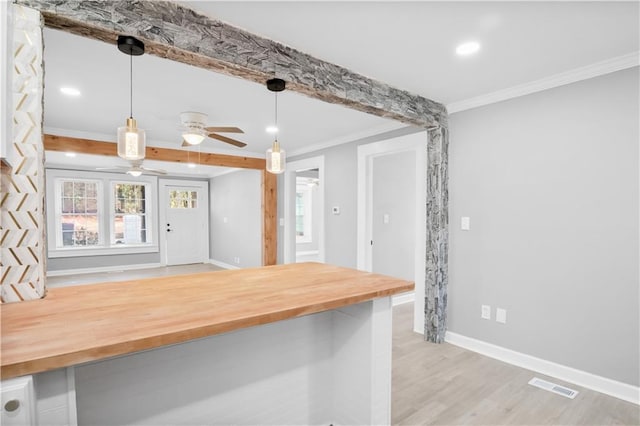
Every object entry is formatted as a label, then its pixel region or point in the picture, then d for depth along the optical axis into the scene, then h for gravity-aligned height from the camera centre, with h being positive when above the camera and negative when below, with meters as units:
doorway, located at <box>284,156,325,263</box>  5.83 -0.17
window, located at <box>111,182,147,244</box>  7.48 -0.04
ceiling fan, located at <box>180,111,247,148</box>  3.42 +0.90
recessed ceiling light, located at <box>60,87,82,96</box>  2.94 +1.14
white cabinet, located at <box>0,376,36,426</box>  0.79 -0.48
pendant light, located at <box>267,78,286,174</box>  2.45 +0.40
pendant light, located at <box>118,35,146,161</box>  1.94 +0.43
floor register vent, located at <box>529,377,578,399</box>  2.34 -1.34
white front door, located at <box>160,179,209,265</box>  8.09 -0.23
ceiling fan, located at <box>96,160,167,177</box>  5.05 +0.69
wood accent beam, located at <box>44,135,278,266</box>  4.89 +0.82
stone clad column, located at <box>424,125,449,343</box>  3.21 -0.25
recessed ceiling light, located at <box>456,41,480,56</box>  2.13 +1.11
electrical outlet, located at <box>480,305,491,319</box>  3.00 -0.95
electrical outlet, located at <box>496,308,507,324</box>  2.90 -0.95
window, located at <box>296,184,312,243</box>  9.25 -0.04
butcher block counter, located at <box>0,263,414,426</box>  0.92 -0.58
